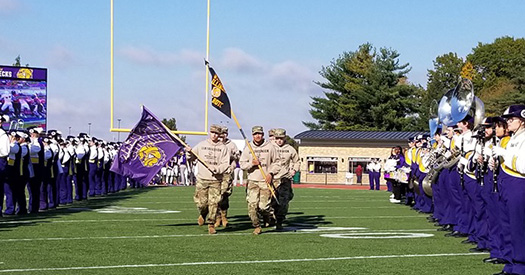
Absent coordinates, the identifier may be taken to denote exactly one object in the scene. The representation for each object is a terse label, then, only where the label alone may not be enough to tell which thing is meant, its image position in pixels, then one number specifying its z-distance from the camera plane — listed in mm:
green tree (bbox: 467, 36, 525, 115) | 71175
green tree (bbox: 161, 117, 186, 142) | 80488
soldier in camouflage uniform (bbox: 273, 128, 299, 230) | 15477
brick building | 57125
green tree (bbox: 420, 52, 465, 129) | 80062
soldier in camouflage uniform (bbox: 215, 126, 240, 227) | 15080
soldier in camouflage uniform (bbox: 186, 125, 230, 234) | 14539
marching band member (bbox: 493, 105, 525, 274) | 9242
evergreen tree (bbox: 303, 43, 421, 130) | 75375
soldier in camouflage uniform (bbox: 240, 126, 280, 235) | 14469
